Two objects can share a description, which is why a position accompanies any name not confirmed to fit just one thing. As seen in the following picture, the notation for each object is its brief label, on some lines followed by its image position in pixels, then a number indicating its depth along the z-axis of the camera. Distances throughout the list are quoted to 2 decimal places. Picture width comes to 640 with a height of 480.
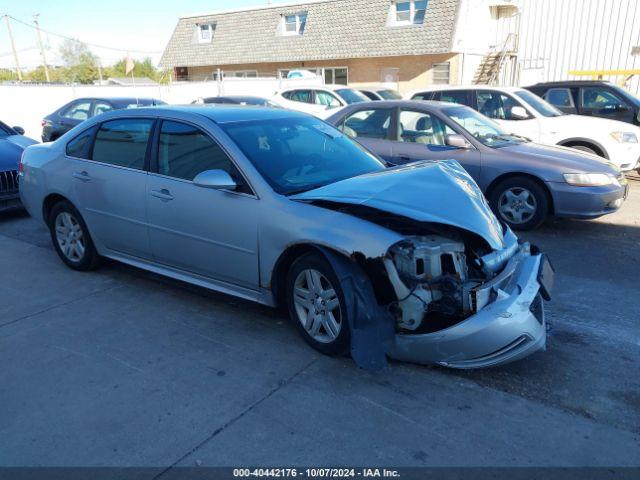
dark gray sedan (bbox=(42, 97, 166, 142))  13.52
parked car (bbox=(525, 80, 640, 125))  10.45
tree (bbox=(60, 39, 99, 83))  69.50
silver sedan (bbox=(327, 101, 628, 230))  6.33
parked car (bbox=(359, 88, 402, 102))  17.00
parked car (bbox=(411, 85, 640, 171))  8.80
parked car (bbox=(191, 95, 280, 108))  14.93
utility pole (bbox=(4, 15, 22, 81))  49.61
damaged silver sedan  3.26
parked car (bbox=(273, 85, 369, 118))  15.45
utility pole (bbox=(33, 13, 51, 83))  51.36
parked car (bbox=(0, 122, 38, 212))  7.35
